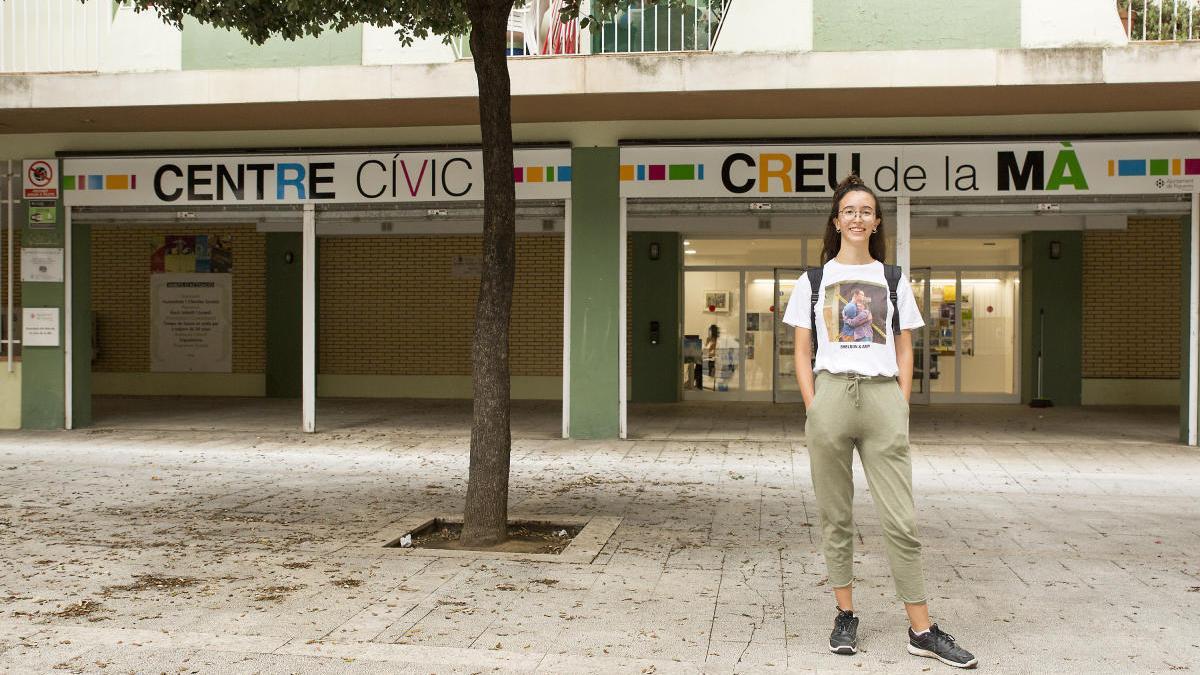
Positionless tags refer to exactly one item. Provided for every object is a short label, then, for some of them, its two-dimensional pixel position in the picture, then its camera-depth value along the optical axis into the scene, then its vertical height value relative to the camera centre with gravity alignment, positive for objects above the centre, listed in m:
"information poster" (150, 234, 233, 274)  18.64 +1.33
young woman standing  4.18 -0.30
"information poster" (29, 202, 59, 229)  12.73 +1.36
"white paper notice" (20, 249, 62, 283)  12.74 +0.77
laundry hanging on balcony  10.97 +2.98
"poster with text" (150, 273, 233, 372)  18.52 +0.09
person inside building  17.08 -0.28
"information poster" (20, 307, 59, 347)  12.75 +0.01
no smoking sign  12.72 +1.77
